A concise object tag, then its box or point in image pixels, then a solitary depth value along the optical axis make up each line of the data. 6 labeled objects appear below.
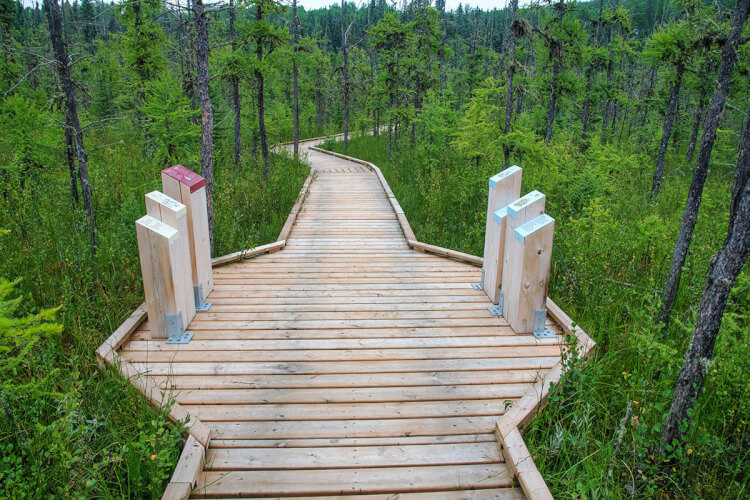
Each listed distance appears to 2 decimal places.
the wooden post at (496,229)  4.86
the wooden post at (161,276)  3.74
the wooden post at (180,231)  4.10
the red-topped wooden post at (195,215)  4.66
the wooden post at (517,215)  4.26
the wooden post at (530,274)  3.96
